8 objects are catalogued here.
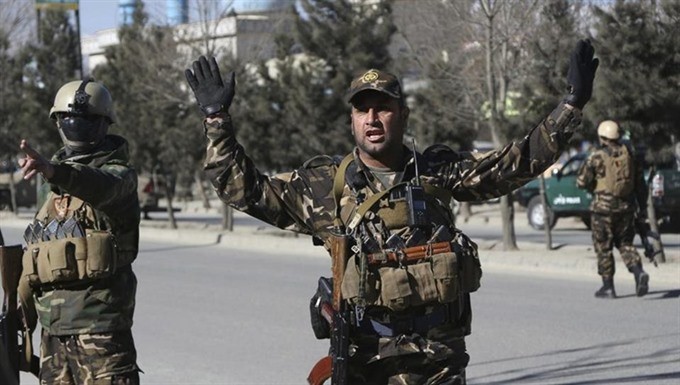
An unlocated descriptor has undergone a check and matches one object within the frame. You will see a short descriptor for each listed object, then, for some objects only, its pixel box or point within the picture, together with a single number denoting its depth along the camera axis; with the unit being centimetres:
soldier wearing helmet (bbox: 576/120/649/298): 1232
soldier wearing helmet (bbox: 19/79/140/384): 516
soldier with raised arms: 438
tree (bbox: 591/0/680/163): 1519
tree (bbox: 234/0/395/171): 2102
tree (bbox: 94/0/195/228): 2434
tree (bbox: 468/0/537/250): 1733
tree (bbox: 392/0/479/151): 2072
